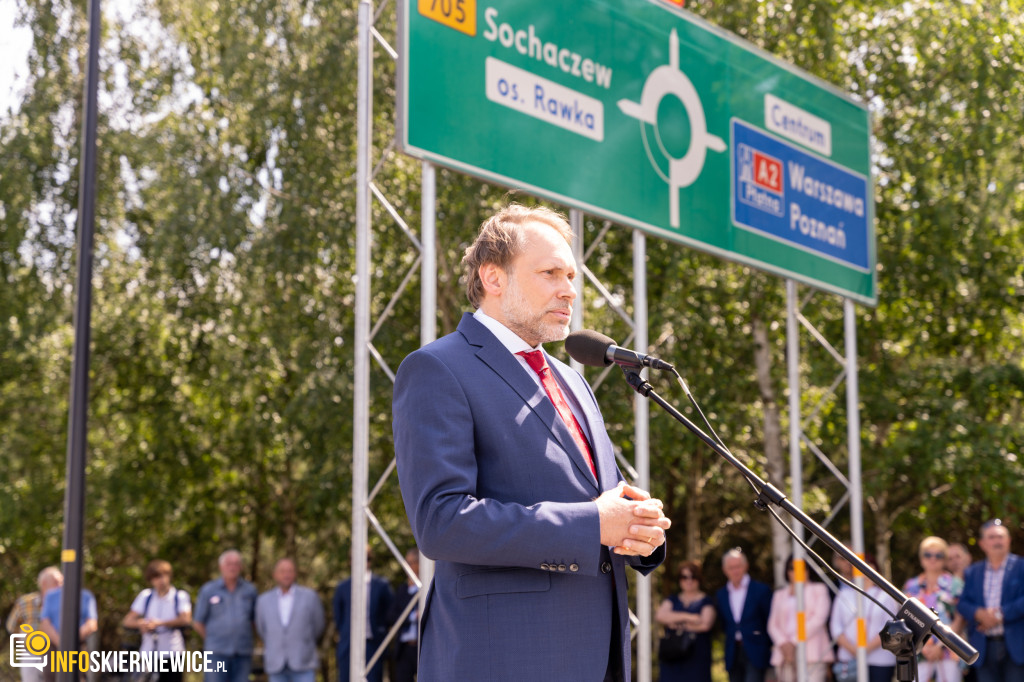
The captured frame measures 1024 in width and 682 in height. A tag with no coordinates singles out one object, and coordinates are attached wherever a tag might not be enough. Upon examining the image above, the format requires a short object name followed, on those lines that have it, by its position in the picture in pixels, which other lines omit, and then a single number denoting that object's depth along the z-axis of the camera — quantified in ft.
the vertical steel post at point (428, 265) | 20.88
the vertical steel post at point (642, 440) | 24.35
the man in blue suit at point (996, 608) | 26.43
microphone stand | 7.82
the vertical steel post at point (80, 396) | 23.76
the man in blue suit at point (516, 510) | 7.37
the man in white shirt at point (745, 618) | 31.78
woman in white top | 30.60
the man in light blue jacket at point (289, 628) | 32.45
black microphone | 9.01
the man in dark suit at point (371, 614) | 34.96
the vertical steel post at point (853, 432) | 31.99
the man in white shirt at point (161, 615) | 32.07
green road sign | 21.79
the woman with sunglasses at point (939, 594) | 28.17
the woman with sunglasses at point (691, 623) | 30.71
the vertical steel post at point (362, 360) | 21.47
